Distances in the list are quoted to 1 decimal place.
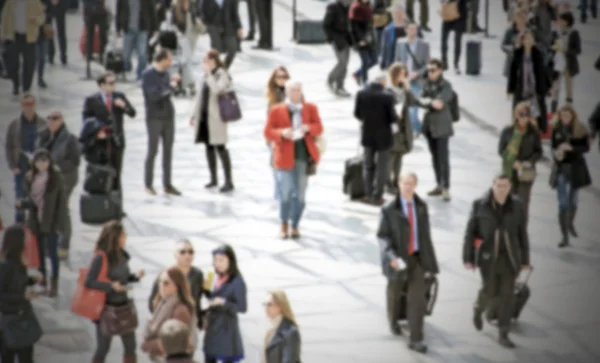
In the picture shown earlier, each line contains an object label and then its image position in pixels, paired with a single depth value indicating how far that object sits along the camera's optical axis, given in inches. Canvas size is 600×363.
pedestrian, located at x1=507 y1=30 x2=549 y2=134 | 936.3
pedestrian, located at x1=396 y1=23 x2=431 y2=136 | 983.6
